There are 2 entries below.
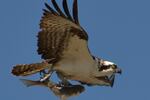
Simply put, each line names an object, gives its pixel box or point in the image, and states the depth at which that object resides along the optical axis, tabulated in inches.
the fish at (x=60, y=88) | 516.7
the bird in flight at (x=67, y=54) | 577.6
